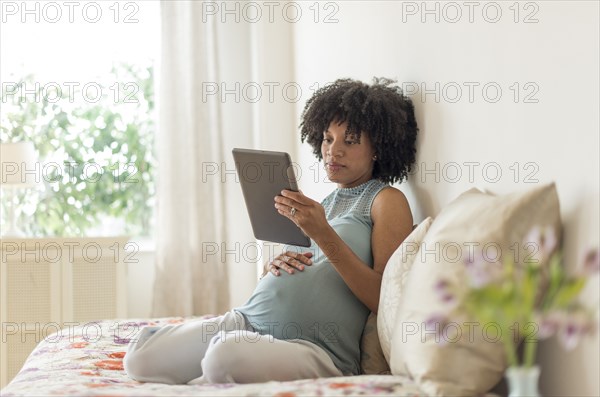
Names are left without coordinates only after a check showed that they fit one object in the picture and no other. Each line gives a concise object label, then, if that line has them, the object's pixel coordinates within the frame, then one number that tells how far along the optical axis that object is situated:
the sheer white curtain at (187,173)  5.28
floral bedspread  2.66
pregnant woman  2.98
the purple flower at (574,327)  1.95
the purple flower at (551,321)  1.99
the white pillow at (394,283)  3.02
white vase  2.15
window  5.51
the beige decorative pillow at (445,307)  2.68
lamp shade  4.95
